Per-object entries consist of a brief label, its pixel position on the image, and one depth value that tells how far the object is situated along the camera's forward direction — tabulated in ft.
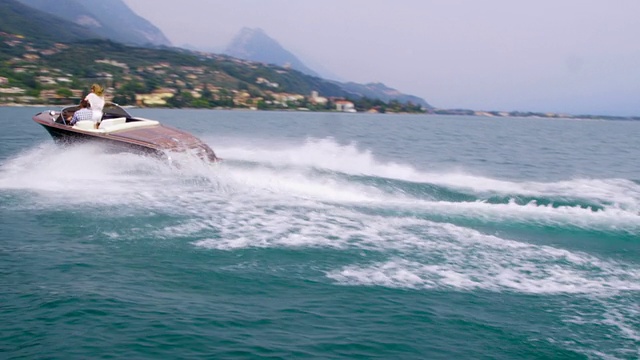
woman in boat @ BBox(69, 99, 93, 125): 61.98
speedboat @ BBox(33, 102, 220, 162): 58.13
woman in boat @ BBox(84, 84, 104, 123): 61.46
